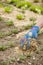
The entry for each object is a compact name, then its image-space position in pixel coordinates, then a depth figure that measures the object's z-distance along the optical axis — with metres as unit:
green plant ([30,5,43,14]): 6.46
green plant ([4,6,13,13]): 5.98
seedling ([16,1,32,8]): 6.81
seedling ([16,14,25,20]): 5.64
